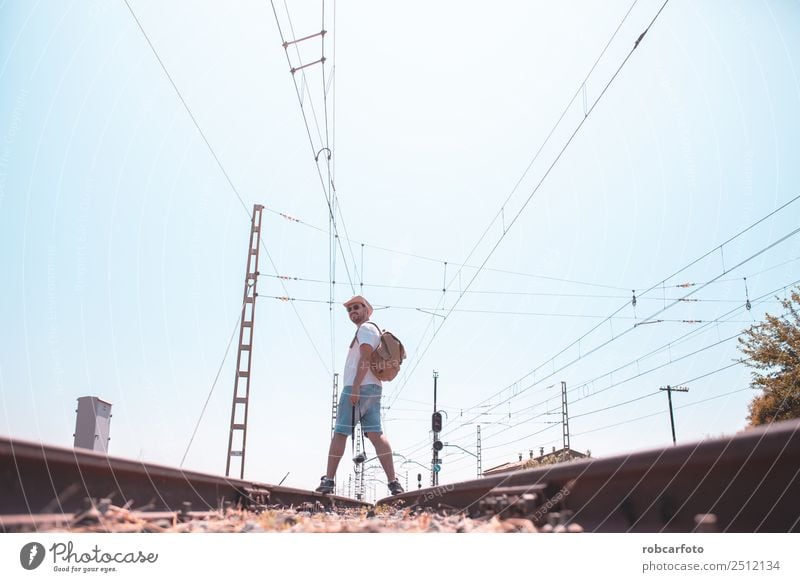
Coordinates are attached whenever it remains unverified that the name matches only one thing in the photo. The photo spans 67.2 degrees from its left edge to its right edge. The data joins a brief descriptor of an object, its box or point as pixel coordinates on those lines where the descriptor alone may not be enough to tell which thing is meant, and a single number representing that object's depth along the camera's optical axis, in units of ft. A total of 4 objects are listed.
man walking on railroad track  17.03
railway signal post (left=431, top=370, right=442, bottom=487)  76.02
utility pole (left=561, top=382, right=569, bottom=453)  93.73
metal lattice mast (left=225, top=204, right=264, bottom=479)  30.91
